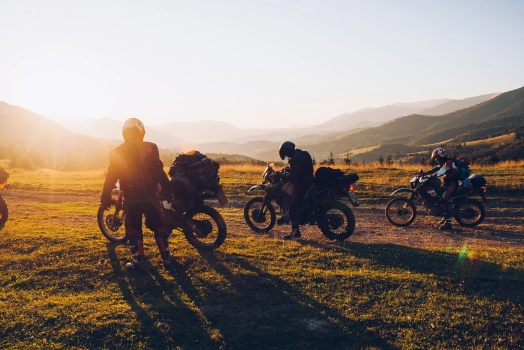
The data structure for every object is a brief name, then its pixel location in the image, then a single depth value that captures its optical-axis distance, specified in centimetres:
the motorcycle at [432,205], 1146
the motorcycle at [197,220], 782
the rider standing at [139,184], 648
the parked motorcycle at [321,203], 900
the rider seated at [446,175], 1116
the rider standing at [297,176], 905
